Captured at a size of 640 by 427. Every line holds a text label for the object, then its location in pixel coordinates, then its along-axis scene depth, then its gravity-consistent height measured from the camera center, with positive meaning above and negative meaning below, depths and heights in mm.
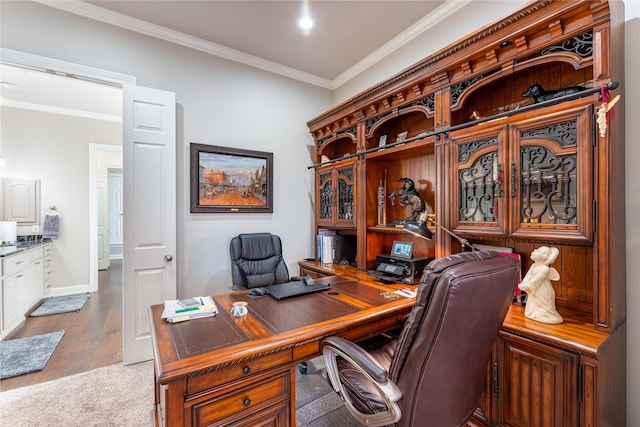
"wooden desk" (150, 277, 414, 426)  1071 -593
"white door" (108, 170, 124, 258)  7414 -70
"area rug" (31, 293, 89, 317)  3779 -1327
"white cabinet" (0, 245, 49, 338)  3113 -917
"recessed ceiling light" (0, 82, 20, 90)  3680 +1676
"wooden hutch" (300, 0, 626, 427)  1389 +197
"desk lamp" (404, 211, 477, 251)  2010 -127
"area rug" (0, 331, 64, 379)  2426 -1334
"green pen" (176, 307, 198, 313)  1554 -541
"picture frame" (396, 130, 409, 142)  2713 +737
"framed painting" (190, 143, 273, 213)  2971 +362
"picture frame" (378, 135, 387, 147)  2850 +725
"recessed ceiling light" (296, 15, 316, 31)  2592 +1776
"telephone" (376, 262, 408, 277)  2367 -491
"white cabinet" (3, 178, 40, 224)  4250 +187
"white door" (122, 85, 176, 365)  2533 +21
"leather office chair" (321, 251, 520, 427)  965 -498
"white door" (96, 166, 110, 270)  6324 -306
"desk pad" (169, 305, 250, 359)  1187 -568
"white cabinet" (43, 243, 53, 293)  4379 -850
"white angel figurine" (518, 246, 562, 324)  1579 -427
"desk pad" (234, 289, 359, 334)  1459 -569
